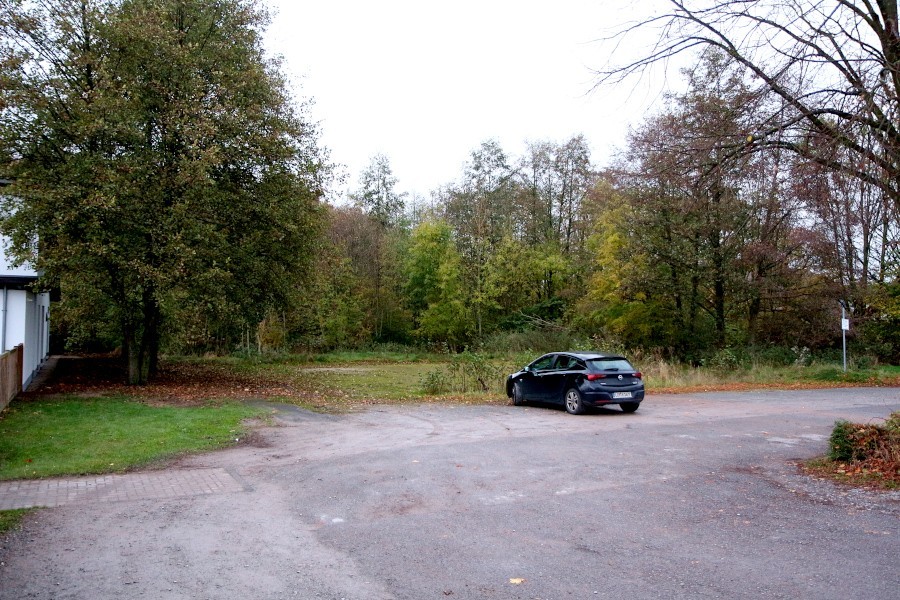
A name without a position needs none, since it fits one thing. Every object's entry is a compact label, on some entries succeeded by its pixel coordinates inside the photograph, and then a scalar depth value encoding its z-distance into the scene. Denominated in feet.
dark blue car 49.08
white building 65.26
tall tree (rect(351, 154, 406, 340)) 167.43
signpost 79.92
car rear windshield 49.90
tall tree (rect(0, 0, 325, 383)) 52.65
